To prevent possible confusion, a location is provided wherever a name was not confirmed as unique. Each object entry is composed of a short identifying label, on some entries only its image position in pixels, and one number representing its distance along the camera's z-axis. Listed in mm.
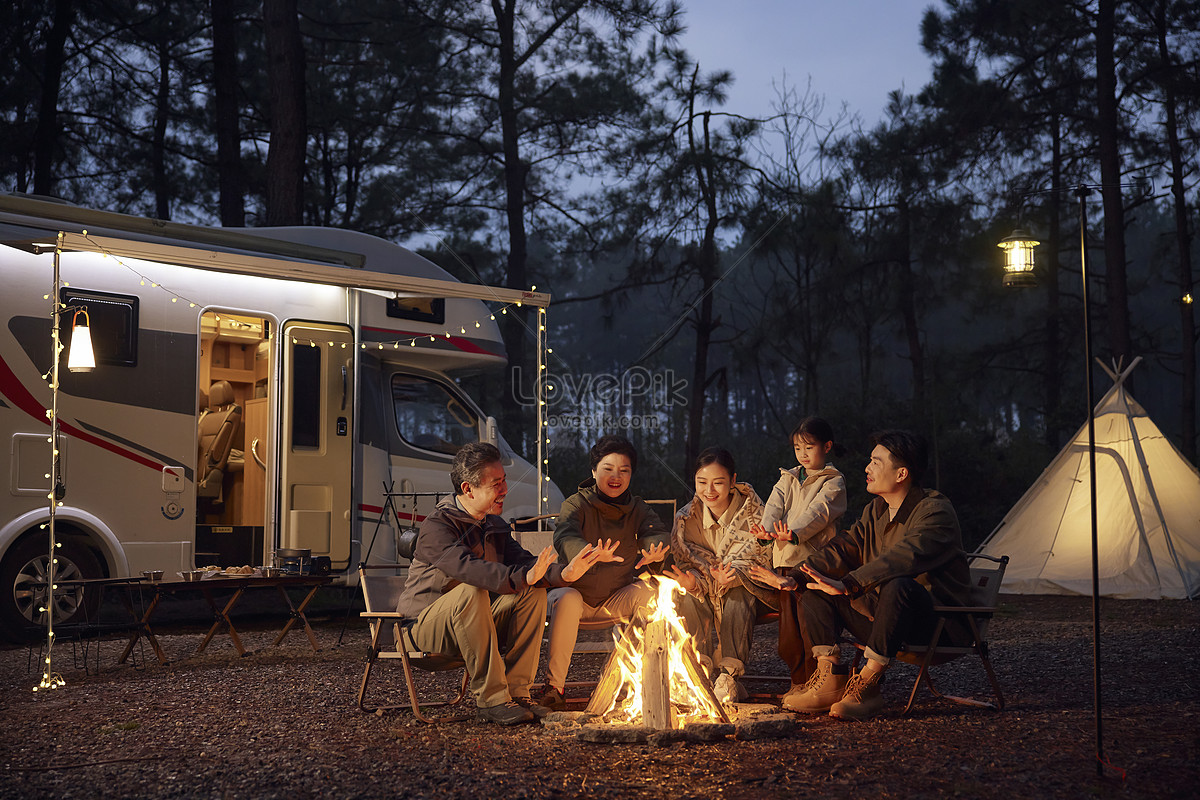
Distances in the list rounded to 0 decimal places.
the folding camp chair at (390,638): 4266
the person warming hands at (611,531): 4699
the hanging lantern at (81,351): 6113
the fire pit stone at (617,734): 3818
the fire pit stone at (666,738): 3797
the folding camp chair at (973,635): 4227
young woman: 4586
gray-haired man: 4105
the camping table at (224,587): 5996
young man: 4207
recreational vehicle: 6609
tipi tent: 9422
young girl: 4551
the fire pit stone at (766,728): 3912
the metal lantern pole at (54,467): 5355
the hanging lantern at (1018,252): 7023
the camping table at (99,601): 5660
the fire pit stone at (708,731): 3832
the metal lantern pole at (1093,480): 3354
